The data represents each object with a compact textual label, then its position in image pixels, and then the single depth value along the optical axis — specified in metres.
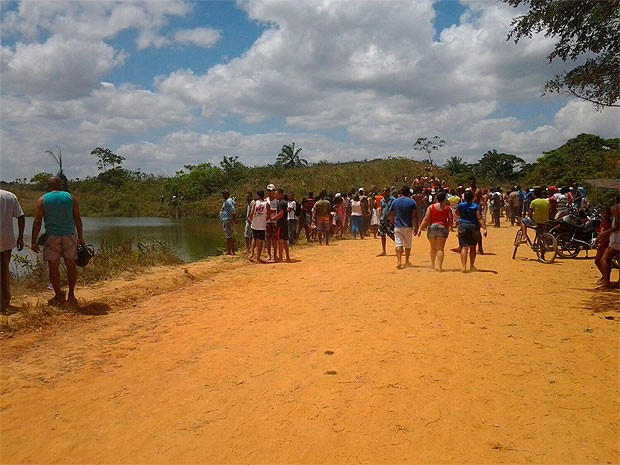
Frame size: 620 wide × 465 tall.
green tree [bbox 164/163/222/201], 59.97
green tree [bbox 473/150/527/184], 54.59
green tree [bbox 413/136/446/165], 47.09
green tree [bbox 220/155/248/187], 58.88
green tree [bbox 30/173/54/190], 65.00
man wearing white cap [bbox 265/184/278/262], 11.32
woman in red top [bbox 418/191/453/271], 9.32
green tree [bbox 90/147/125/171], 78.02
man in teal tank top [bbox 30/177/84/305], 6.94
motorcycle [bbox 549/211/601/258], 11.02
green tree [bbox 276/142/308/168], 63.69
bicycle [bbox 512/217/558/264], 10.60
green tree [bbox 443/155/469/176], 55.22
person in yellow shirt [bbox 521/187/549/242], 11.34
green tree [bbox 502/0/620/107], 7.19
